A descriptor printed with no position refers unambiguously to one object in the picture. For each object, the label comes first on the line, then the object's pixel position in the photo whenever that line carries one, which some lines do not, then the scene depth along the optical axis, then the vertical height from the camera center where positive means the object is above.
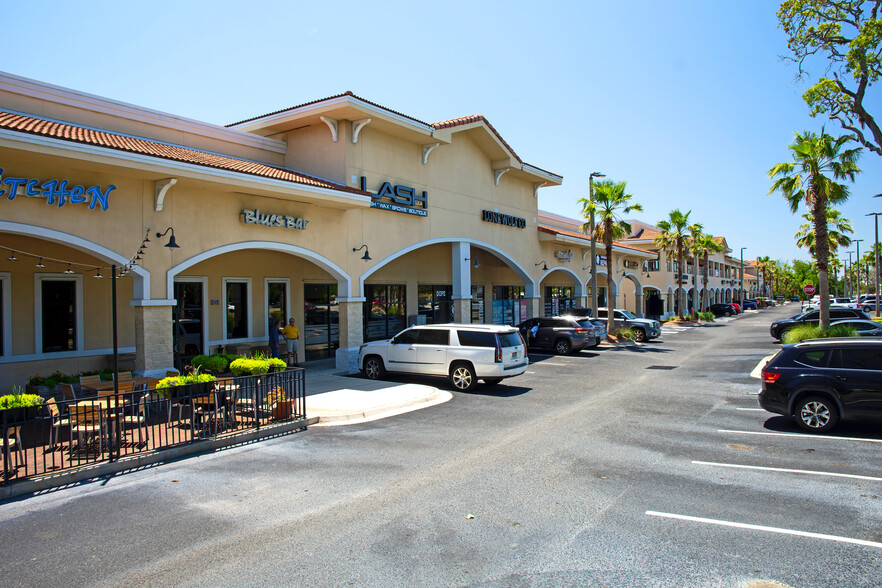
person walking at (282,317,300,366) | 17.92 -0.92
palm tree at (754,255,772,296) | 103.06 +6.47
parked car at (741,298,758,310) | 79.31 -0.86
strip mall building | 11.64 +2.37
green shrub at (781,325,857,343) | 20.22 -1.35
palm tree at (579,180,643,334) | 28.06 +4.60
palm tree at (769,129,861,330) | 20.91 +4.73
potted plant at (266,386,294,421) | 10.83 -1.87
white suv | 14.61 -1.33
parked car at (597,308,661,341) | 29.38 -1.27
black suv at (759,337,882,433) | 9.47 -1.49
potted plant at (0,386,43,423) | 7.90 -1.33
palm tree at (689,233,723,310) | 49.91 +4.97
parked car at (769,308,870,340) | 27.81 -1.05
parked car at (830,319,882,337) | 21.64 -1.21
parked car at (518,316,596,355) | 22.95 -1.31
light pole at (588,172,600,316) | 28.09 +2.27
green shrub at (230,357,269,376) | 11.97 -1.26
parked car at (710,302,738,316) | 62.60 -1.09
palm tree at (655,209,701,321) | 44.04 +5.43
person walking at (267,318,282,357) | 18.09 -0.88
